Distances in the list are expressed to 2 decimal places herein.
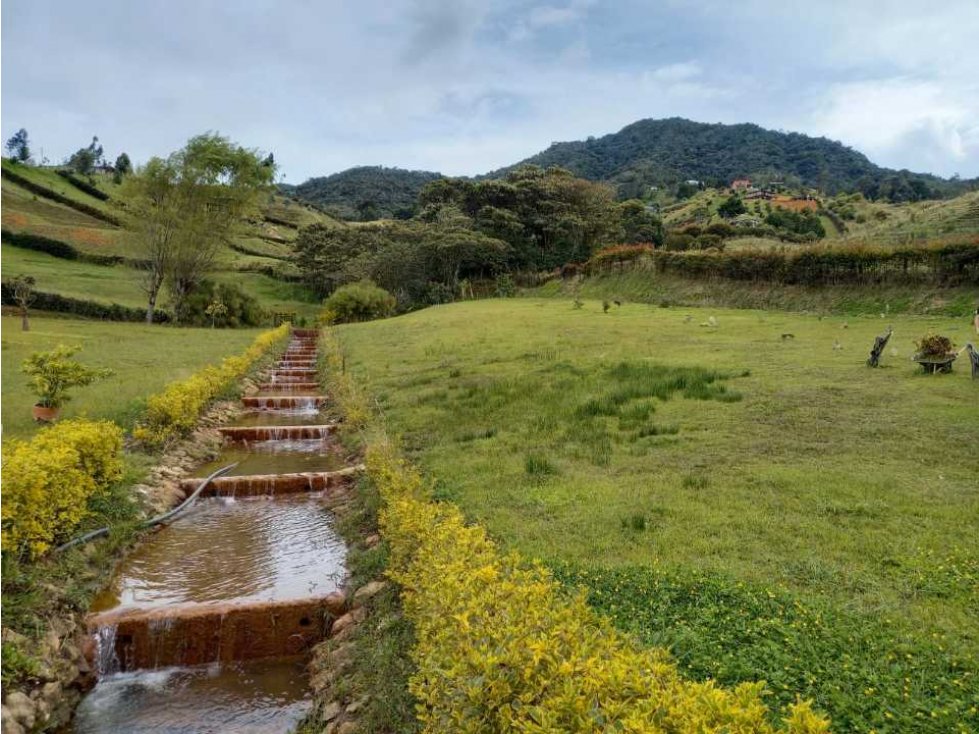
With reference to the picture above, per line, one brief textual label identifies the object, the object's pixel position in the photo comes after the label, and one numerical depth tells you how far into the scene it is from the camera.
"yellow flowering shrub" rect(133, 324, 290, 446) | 12.55
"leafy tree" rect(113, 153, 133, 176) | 94.81
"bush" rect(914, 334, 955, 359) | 12.76
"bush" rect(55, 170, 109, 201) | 80.06
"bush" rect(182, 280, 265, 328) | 44.97
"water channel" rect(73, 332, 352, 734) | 5.89
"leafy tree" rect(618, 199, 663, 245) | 64.06
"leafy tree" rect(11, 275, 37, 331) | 30.72
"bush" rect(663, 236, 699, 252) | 49.00
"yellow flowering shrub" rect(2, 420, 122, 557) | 6.73
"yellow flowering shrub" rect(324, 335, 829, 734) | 2.98
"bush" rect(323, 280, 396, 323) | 50.03
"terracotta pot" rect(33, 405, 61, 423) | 12.39
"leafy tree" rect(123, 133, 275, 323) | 41.91
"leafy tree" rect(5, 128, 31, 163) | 92.88
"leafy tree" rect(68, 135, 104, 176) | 90.19
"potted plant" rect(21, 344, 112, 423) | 12.12
